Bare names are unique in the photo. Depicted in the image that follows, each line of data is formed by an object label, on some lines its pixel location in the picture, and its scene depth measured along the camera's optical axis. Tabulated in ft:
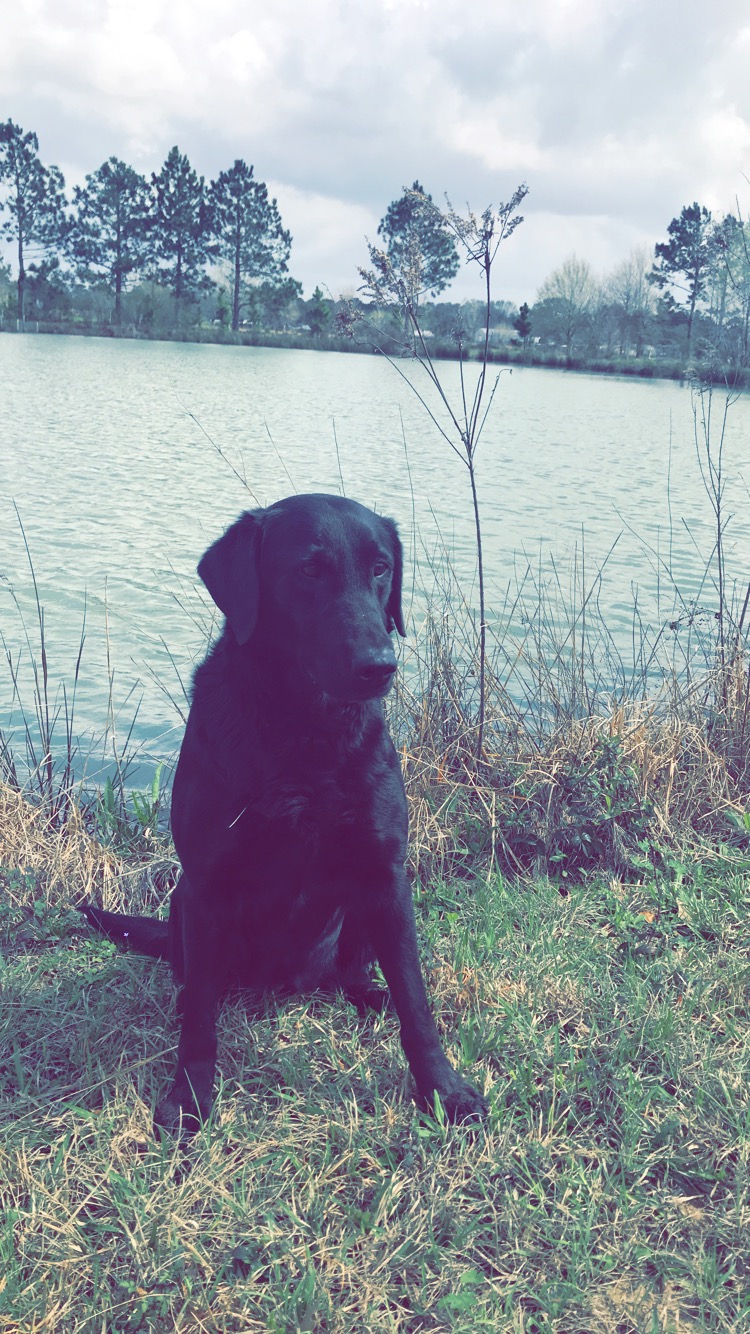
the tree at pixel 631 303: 180.86
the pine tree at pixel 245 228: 219.20
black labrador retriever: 7.38
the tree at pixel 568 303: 192.75
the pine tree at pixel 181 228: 212.43
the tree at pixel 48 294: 200.44
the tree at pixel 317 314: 200.75
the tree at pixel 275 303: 215.31
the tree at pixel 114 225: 208.44
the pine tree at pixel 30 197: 205.16
